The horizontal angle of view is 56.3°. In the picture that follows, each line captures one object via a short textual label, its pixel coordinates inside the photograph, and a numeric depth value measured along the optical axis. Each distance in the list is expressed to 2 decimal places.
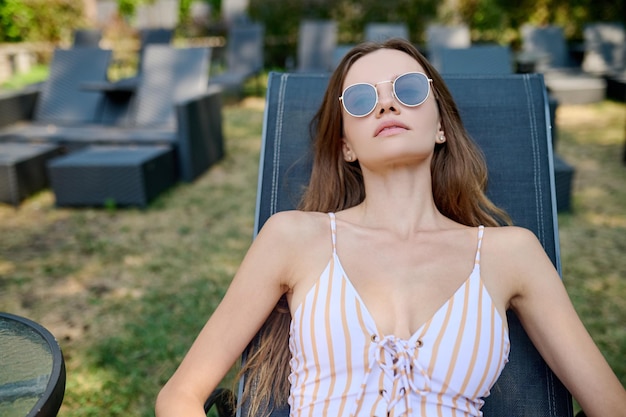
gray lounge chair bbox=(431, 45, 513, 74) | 6.36
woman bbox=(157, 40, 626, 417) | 1.49
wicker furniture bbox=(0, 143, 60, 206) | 5.11
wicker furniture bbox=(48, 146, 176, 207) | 5.01
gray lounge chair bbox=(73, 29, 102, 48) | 9.62
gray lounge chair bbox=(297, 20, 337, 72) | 10.48
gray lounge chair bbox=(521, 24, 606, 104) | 8.98
